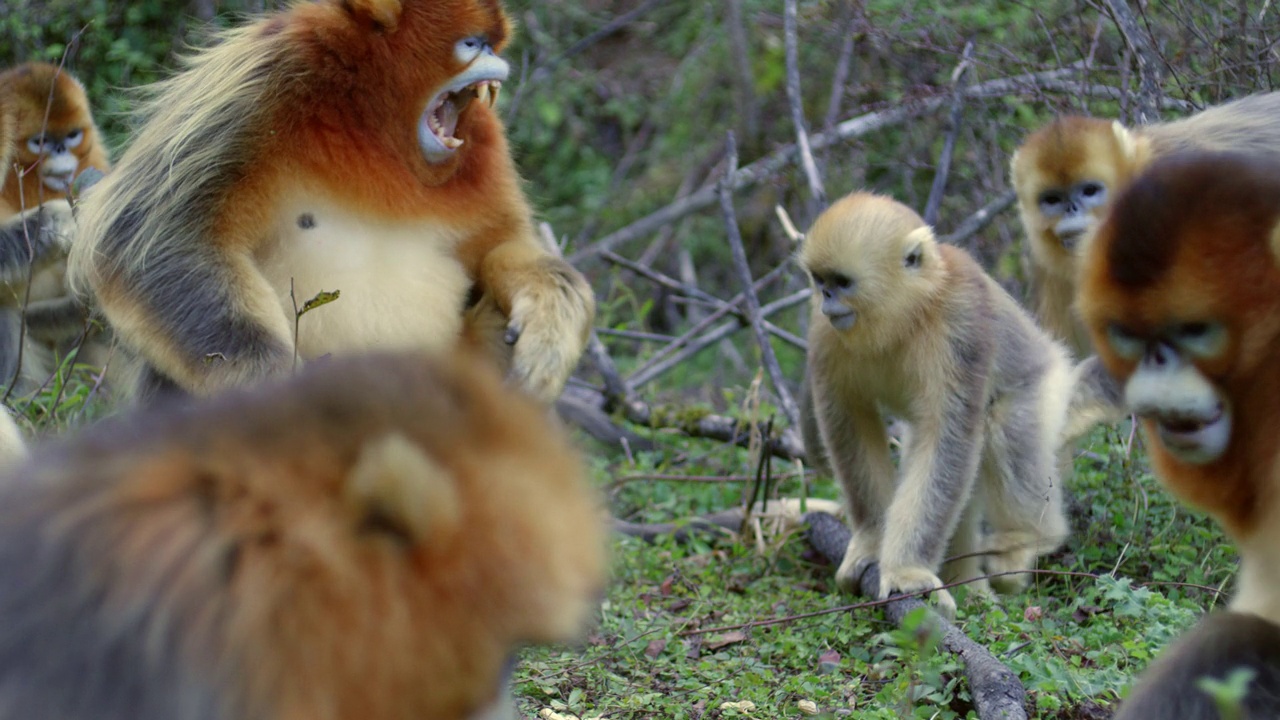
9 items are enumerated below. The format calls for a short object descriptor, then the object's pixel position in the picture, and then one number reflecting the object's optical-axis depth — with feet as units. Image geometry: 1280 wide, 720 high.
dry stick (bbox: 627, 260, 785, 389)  18.70
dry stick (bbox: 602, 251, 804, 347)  18.10
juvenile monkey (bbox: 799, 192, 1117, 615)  13.03
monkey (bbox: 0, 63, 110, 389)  17.26
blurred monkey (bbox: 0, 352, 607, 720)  4.66
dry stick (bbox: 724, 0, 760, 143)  25.25
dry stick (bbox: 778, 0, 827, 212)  17.85
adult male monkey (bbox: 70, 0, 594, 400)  10.87
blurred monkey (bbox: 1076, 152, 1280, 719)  6.97
